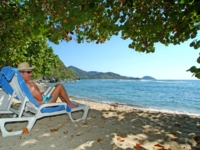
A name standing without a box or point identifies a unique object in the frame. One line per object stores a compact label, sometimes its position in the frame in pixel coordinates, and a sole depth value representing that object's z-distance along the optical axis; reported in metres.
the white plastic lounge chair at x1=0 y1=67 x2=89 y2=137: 3.26
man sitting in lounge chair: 3.76
